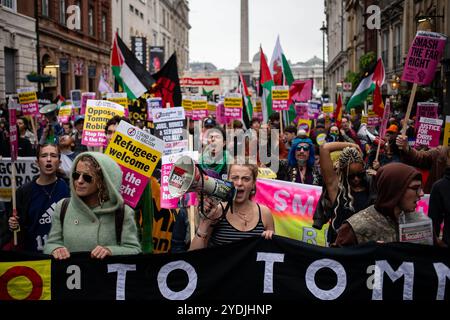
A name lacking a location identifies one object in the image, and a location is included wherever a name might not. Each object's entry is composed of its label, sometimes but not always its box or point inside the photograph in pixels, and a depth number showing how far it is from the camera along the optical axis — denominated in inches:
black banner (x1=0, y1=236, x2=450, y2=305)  139.6
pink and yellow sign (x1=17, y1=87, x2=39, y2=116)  471.8
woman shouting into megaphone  151.3
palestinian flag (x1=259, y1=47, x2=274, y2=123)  566.7
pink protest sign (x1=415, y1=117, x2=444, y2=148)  319.9
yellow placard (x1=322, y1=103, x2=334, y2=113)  777.9
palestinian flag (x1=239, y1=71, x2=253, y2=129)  575.0
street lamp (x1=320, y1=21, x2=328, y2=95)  1780.3
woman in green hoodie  145.5
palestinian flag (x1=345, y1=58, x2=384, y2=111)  483.8
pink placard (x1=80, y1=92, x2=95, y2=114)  525.3
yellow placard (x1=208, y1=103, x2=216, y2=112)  746.5
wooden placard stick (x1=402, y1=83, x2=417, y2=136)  231.0
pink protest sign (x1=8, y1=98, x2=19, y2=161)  231.1
